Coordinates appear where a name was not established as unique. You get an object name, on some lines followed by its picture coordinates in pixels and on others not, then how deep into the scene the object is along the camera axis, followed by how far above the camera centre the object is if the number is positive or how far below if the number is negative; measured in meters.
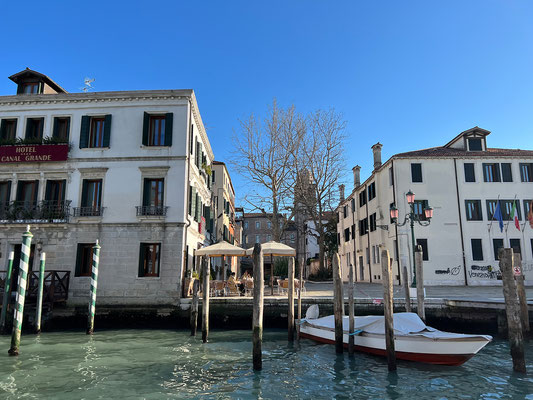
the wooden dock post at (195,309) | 13.35 -1.29
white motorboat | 8.74 -1.65
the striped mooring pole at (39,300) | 13.36 -0.98
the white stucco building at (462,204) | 23.52 +4.23
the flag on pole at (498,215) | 21.91 +3.21
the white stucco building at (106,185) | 16.17 +3.77
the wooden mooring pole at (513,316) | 8.26 -0.94
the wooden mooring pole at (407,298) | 12.73 -0.87
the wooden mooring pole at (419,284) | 12.59 -0.41
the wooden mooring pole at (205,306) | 12.16 -1.09
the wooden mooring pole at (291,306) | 12.41 -1.12
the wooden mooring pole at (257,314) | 8.66 -0.95
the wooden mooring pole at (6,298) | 12.73 -0.89
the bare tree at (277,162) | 22.92 +6.48
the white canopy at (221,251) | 15.91 +0.85
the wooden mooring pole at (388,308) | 8.65 -0.83
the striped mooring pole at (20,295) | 9.98 -0.62
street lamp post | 15.21 +2.44
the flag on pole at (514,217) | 22.56 +3.19
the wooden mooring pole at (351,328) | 10.30 -1.52
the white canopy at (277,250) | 15.66 +0.87
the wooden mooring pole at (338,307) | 10.58 -0.96
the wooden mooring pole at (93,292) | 13.41 -0.71
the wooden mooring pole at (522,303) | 12.40 -1.01
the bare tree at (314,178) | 24.56 +6.06
